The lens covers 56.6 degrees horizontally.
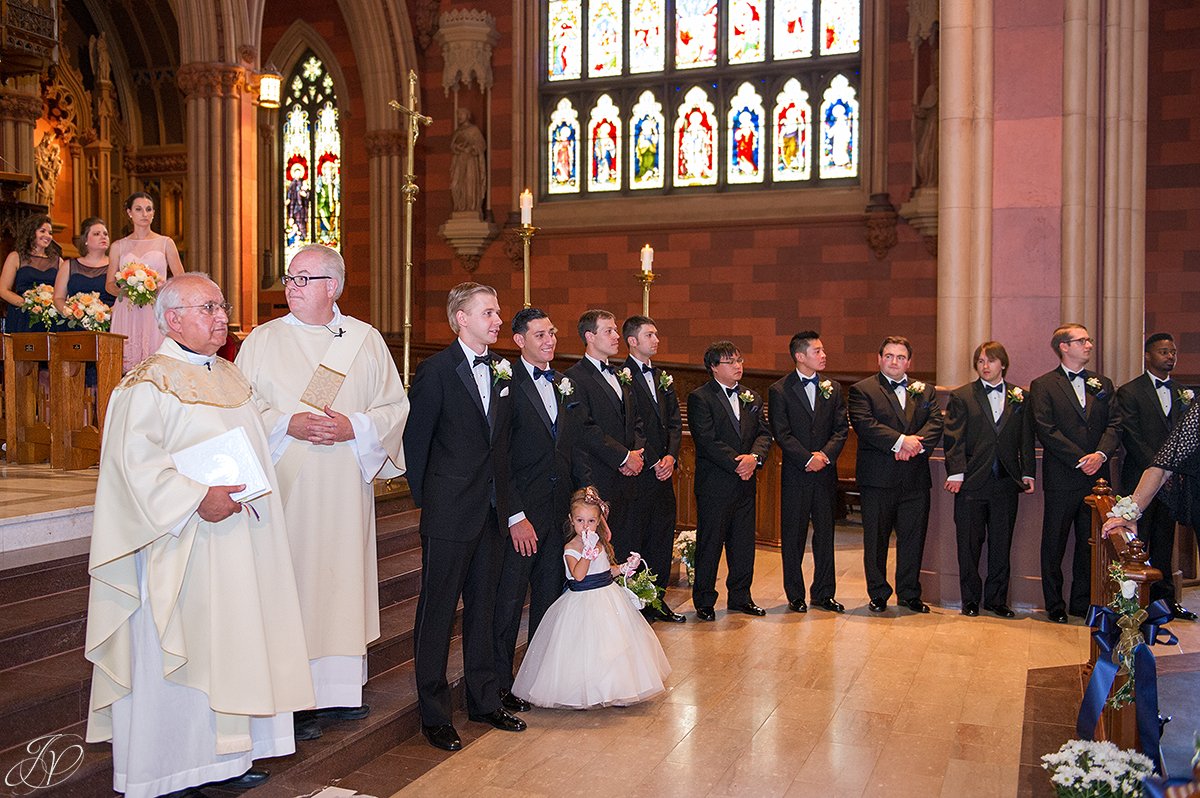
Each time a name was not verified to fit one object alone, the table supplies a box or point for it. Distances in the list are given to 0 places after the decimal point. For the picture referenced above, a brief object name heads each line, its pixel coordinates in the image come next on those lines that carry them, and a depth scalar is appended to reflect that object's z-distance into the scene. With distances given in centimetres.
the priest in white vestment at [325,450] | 405
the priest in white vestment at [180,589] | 336
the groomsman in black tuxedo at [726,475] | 675
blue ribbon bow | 373
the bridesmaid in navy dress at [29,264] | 736
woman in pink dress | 672
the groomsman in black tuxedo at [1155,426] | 659
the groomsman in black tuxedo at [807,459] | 688
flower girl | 477
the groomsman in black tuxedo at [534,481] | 484
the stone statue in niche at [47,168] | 1407
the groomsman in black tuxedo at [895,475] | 681
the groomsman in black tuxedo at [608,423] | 598
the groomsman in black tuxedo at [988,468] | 669
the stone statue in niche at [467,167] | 1350
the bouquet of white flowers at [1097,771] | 334
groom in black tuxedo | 428
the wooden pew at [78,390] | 639
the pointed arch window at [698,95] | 1246
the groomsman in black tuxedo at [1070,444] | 654
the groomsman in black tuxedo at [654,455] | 648
